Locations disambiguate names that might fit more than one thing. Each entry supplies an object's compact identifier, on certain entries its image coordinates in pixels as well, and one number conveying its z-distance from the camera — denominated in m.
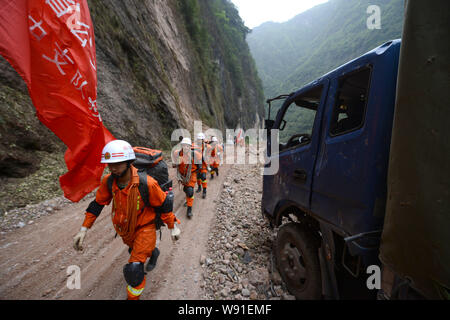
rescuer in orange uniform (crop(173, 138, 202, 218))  4.67
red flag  2.10
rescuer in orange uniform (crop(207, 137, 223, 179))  7.93
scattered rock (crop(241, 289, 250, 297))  2.31
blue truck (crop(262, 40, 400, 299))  1.40
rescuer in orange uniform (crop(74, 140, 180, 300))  2.01
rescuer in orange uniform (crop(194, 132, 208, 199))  5.80
